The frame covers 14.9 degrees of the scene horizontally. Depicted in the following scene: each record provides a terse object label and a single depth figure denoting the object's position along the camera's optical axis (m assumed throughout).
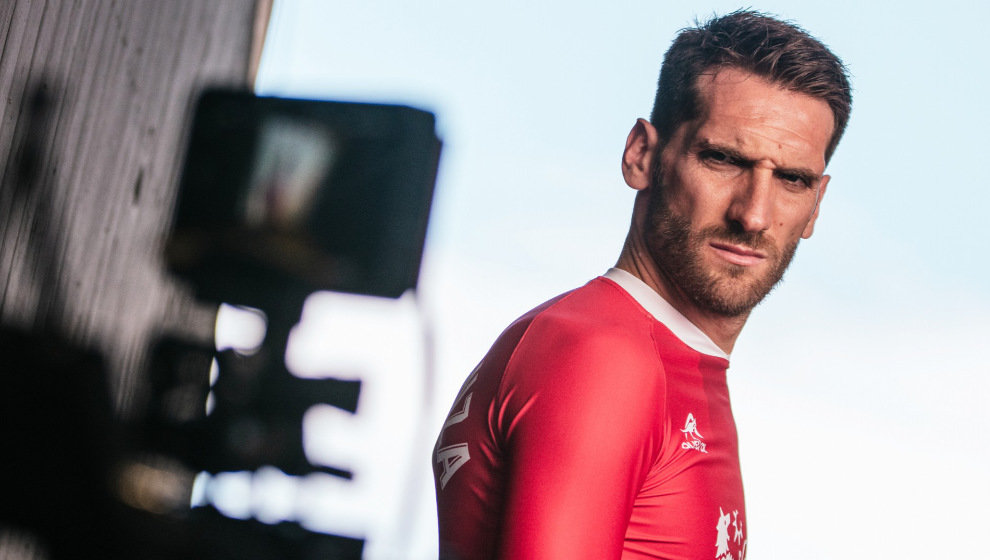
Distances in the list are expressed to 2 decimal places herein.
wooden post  3.02
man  2.77
